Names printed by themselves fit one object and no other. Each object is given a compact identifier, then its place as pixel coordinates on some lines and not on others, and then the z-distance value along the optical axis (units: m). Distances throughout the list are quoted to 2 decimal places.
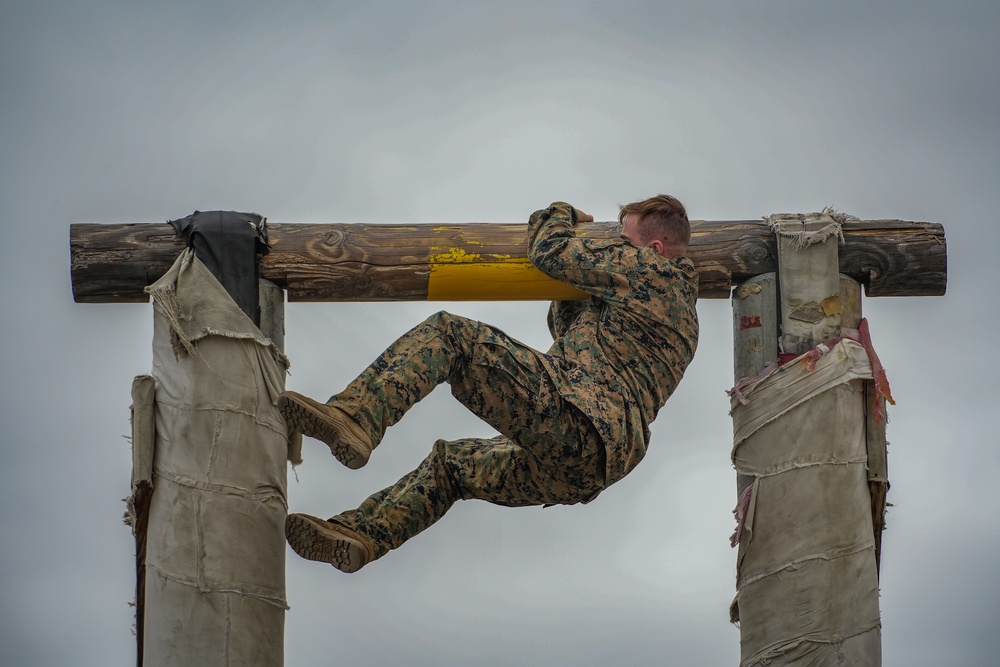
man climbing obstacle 12.51
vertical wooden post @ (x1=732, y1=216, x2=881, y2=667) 14.04
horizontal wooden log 14.41
